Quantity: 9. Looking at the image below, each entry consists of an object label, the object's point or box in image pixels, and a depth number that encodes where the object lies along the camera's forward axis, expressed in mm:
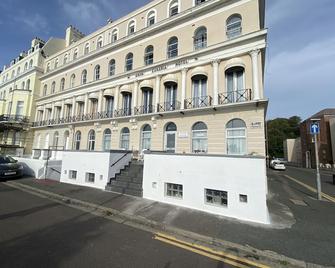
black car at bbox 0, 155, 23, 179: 13180
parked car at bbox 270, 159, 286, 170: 30377
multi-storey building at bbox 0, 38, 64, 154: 27750
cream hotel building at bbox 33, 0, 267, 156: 12578
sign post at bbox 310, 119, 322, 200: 10836
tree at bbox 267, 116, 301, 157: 63994
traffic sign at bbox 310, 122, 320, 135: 10870
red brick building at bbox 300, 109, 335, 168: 37125
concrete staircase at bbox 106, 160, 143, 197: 9133
